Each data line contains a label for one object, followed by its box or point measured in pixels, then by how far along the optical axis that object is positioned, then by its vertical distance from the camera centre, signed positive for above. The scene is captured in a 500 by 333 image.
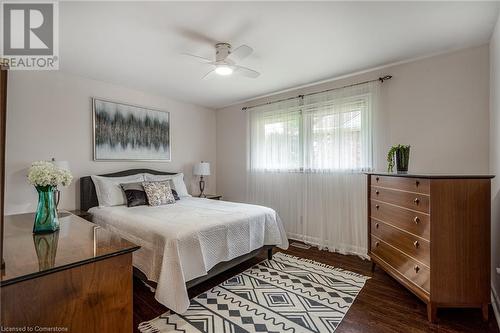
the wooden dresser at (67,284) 0.88 -0.47
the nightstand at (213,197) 4.53 -0.55
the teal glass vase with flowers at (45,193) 1.39 -0.15
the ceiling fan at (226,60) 2.38 +1.09
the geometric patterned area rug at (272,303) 1.89 -1.23
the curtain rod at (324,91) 3.03 +1.14
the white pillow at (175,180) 3.88 -0.19
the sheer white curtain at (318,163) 3.27 +0.08
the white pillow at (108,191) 3.28 -0.33
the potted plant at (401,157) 2.40 +0.11
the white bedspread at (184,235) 1.98 -0.67
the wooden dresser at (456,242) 1.85 -0.57
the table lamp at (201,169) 4.52 -0.02
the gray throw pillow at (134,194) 3.30 -0.37
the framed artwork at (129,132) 3.58 +0.57
